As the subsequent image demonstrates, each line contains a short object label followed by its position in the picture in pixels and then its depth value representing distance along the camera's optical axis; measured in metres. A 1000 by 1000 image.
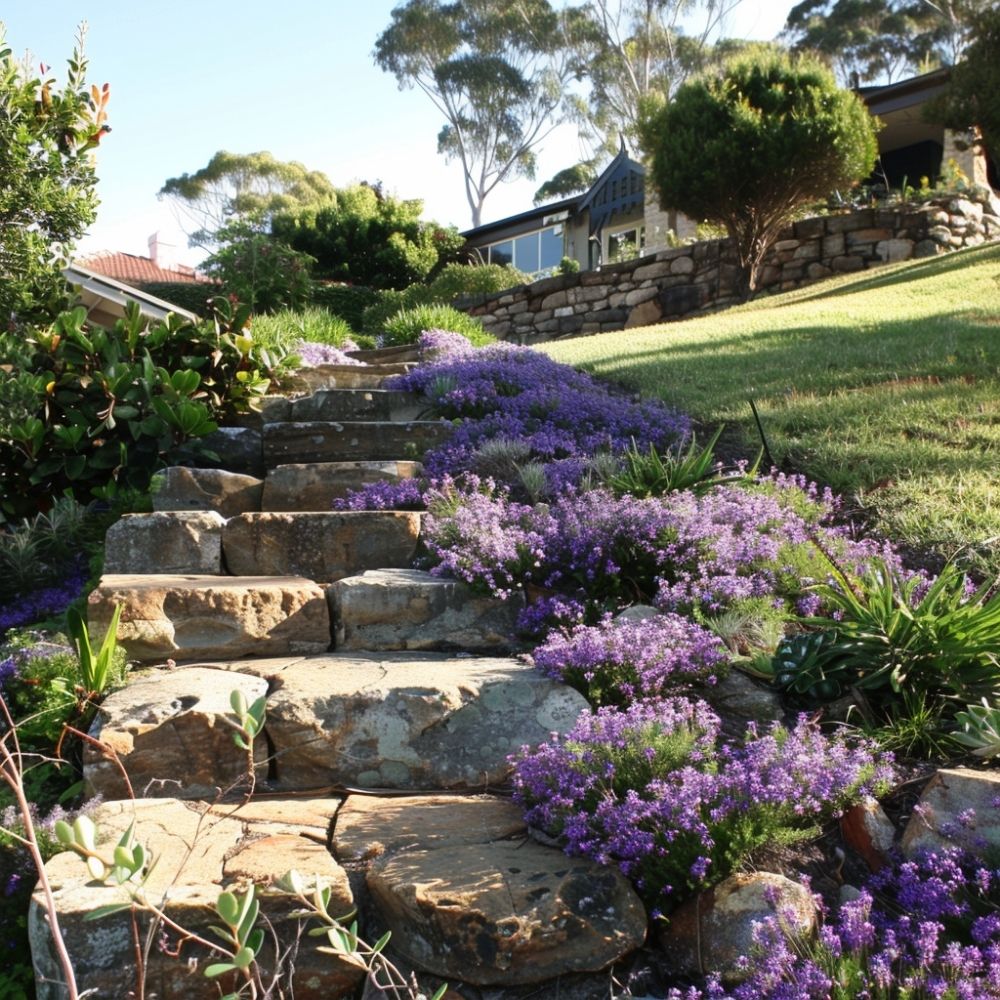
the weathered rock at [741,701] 3.05
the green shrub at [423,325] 9.96
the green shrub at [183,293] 17.50
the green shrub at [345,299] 17.78
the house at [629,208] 19.02
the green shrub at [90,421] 5.16
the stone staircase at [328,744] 2.24
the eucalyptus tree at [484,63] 38.97
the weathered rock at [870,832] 2.48
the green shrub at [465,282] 17.62
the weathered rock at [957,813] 2.34
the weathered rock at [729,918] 2.19
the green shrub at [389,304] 14.55
